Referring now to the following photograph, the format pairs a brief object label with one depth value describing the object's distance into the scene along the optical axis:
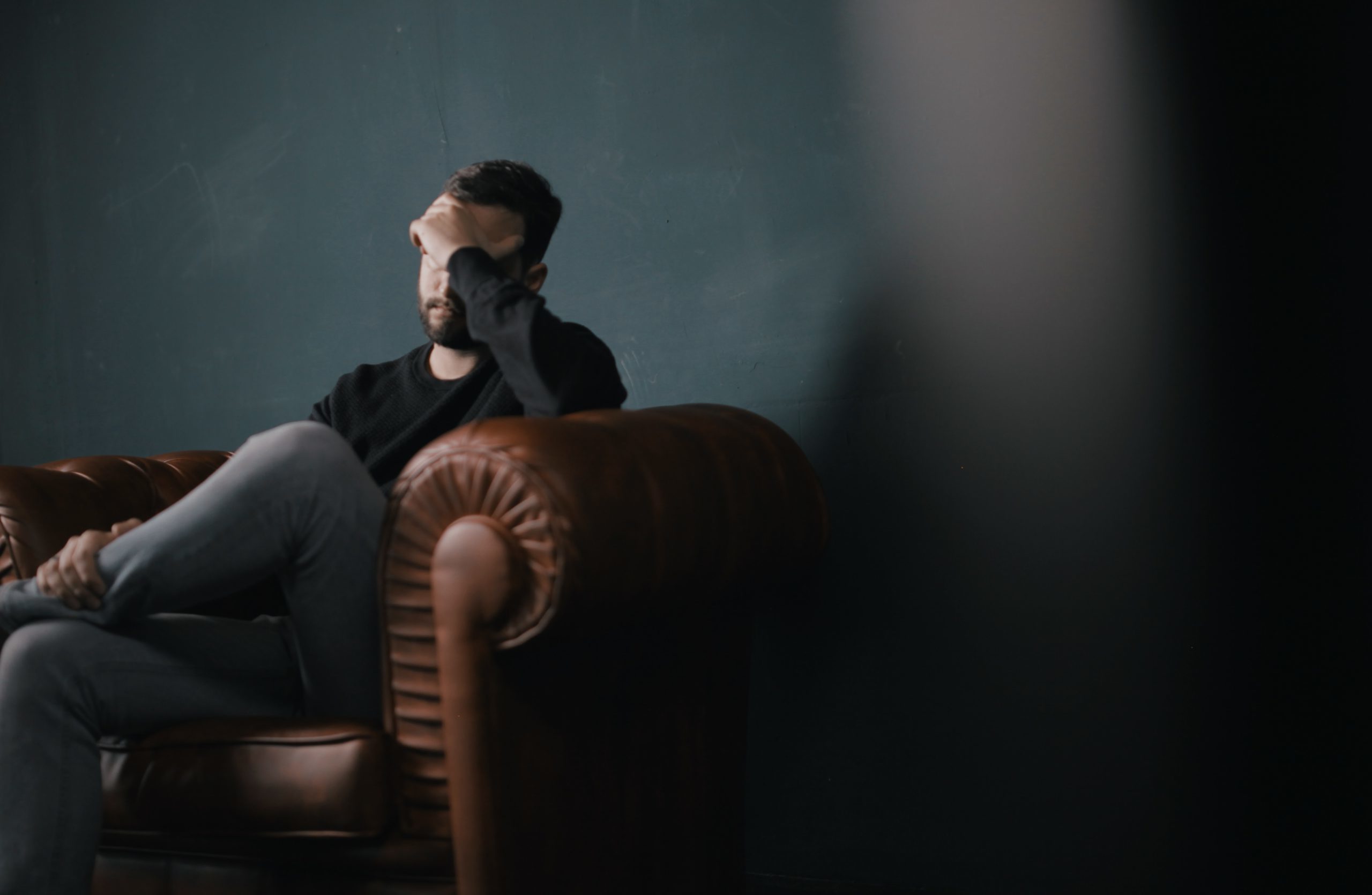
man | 1.06
